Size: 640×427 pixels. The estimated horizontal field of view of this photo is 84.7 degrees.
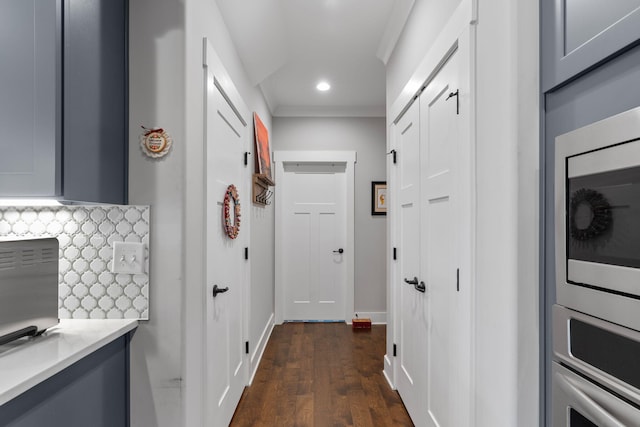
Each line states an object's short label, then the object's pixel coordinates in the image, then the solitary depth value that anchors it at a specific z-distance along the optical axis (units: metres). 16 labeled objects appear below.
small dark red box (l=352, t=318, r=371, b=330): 4.11
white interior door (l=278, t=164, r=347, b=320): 4.43
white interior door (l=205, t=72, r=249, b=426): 1.77
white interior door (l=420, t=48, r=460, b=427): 1.53
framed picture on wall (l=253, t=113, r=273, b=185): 3.07
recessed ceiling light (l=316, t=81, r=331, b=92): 3.63
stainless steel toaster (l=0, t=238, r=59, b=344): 1.00
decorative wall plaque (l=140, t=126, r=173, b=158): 1.34
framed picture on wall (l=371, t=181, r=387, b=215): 4.39
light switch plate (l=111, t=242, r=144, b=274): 1.30
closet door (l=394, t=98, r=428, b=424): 2.04
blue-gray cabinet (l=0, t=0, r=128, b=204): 1.00
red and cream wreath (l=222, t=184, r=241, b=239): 2.09
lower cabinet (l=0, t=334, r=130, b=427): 0.88
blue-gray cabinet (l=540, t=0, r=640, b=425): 0.72
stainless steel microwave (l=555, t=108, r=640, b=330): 0.64
